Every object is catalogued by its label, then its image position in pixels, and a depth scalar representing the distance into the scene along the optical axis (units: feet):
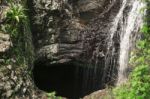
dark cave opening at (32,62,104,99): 43.96
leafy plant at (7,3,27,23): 31.83
